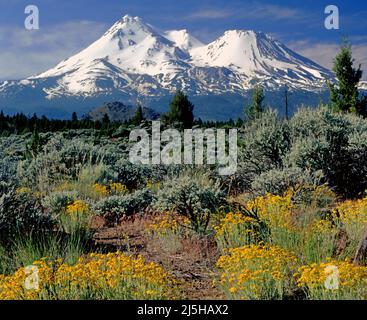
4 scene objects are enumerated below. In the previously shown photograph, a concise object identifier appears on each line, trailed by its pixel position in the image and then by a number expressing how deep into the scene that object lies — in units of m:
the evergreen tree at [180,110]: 47.93
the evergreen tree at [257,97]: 41.25
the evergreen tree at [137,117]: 50.55
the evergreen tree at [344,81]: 29.32
